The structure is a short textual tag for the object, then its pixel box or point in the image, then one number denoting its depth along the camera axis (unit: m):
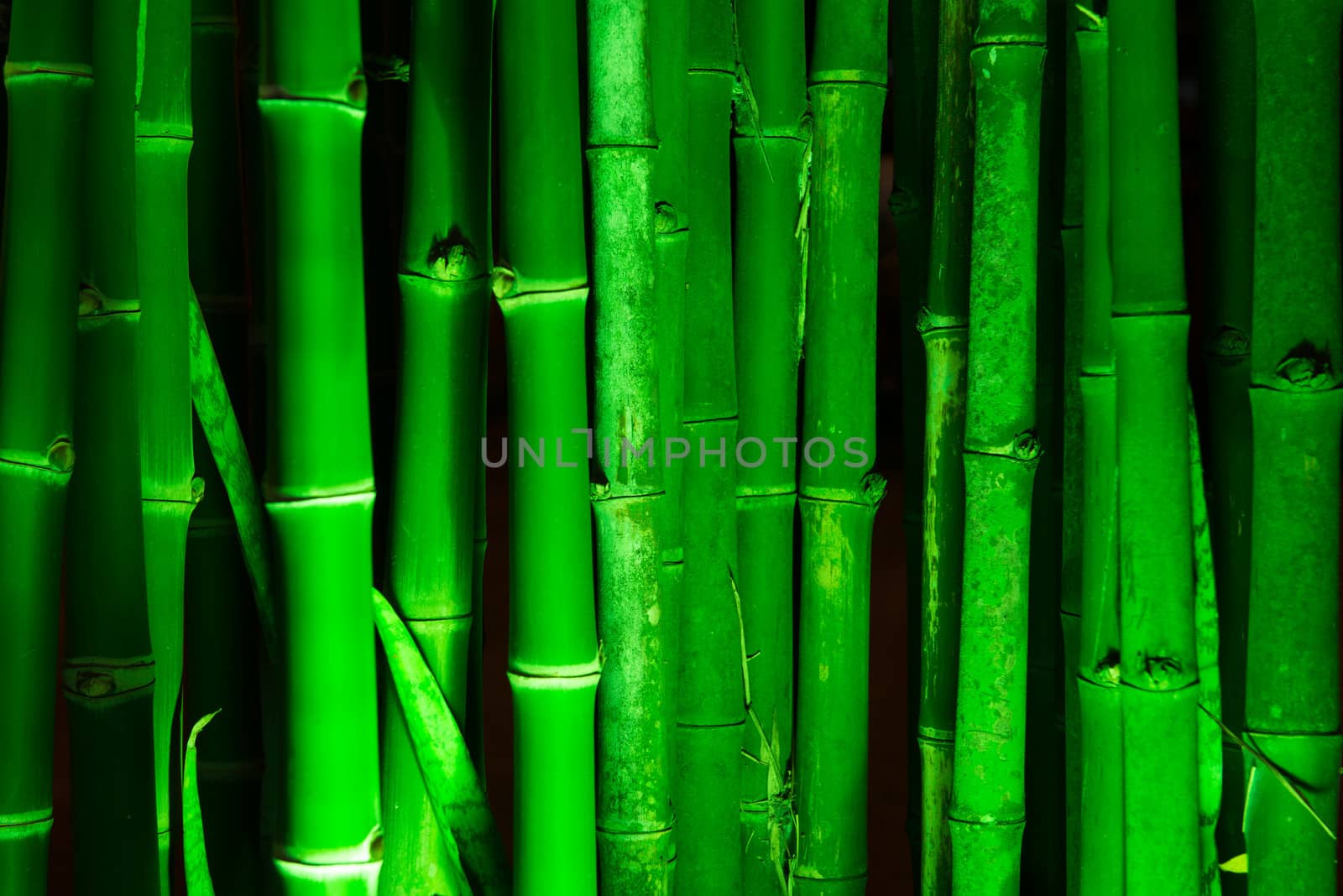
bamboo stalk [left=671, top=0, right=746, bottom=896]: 0.62
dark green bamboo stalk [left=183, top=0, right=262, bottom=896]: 0.61
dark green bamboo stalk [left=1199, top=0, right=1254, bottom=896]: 0.60
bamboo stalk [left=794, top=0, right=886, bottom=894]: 0.64
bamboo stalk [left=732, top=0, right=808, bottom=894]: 0.62
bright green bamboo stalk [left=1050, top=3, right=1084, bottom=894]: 0.62
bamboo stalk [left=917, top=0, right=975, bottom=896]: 0.62
